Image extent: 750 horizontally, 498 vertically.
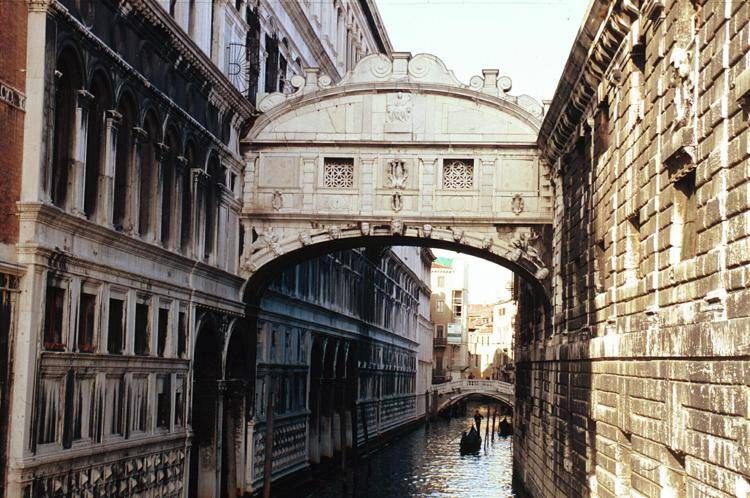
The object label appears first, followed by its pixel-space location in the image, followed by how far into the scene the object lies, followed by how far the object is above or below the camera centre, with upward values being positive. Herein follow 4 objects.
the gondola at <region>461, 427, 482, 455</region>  45.69 -2.36
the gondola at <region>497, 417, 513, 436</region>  61.06 -2.40
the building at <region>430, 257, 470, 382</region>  92.75 +5.12
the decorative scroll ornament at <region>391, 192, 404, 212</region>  22.17 +3.36
